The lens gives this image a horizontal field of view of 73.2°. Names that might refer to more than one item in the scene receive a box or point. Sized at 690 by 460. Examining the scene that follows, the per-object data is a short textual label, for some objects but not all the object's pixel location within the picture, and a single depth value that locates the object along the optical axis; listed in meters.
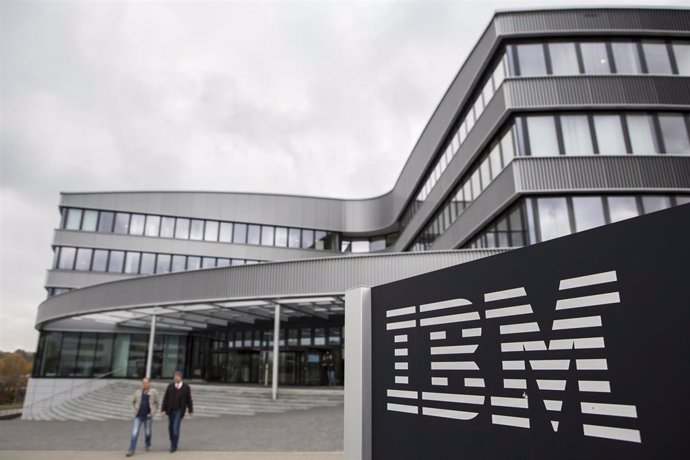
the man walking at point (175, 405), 11.71
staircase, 18.97
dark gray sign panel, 3.15
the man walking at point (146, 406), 12.04
